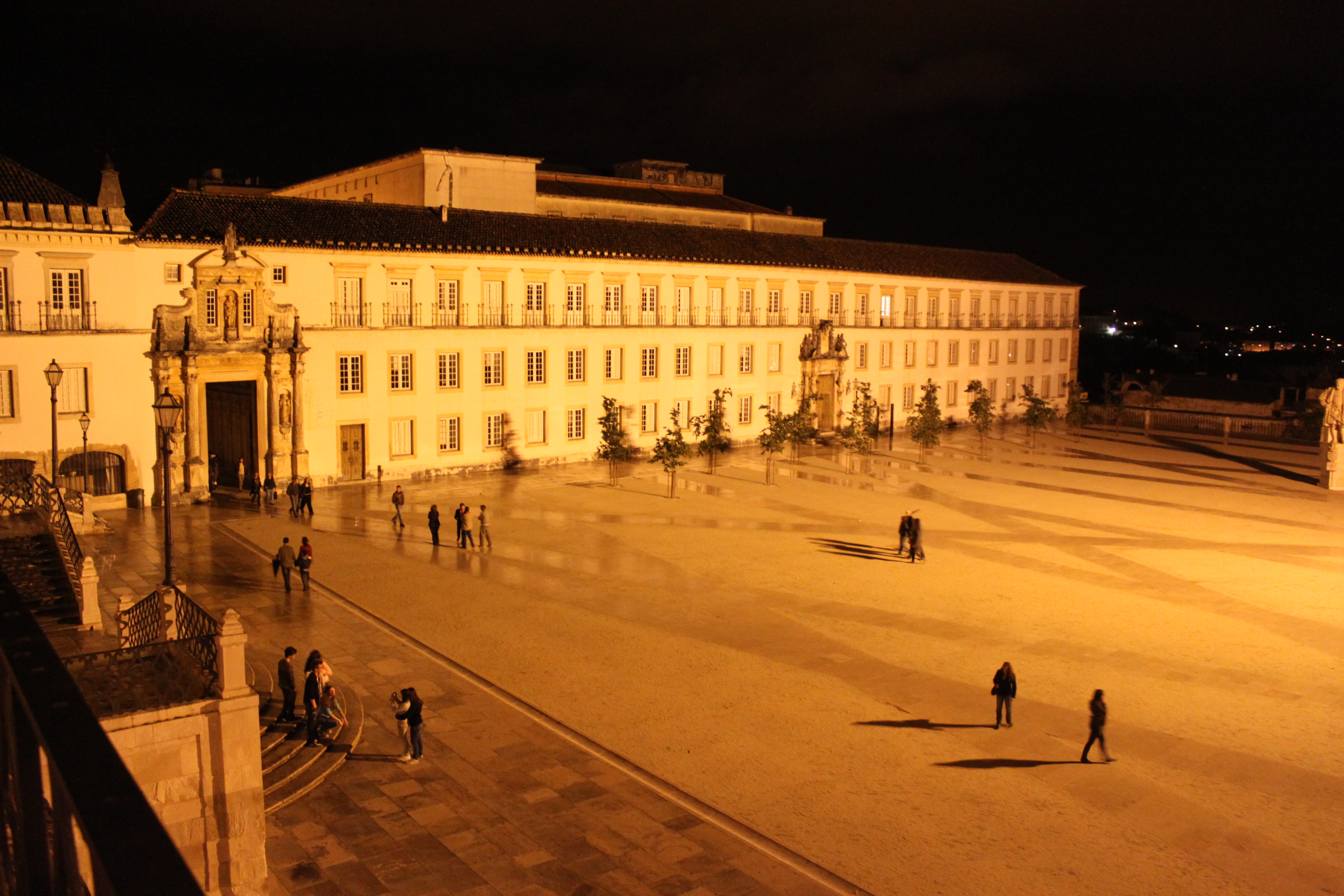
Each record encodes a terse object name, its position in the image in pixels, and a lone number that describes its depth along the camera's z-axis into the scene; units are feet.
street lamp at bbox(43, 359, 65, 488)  66.18
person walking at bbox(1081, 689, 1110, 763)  46.42
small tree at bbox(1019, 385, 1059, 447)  181.88
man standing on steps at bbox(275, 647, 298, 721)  47.60
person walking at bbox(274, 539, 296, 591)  71.87
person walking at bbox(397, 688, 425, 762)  44.27
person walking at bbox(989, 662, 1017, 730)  50.01
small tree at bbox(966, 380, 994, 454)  166.09
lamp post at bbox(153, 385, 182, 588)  50.85
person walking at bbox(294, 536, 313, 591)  72.13
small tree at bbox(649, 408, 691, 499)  118.21
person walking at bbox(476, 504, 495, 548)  87.97
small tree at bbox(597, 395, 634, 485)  124.98
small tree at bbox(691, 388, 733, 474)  135.03
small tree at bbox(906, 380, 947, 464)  155.74
